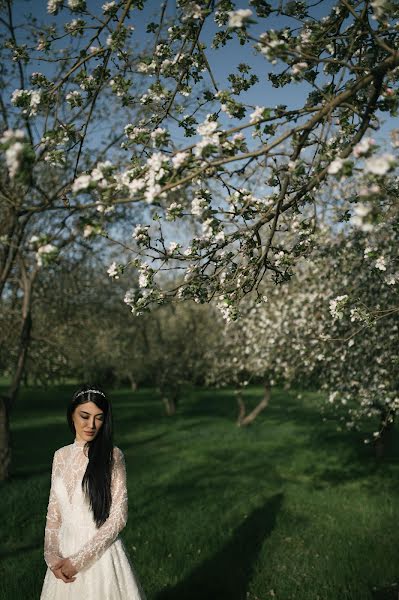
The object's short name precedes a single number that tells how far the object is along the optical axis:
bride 4.19
